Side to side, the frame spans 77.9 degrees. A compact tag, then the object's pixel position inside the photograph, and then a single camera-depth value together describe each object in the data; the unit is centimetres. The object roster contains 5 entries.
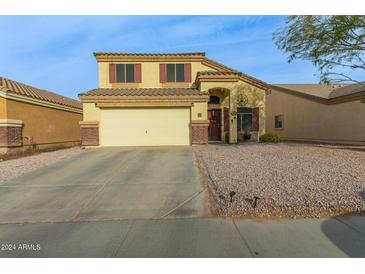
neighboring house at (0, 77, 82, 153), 1139
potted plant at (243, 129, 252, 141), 1644
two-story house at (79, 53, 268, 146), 1316
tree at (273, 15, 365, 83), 886
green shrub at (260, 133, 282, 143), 1542
